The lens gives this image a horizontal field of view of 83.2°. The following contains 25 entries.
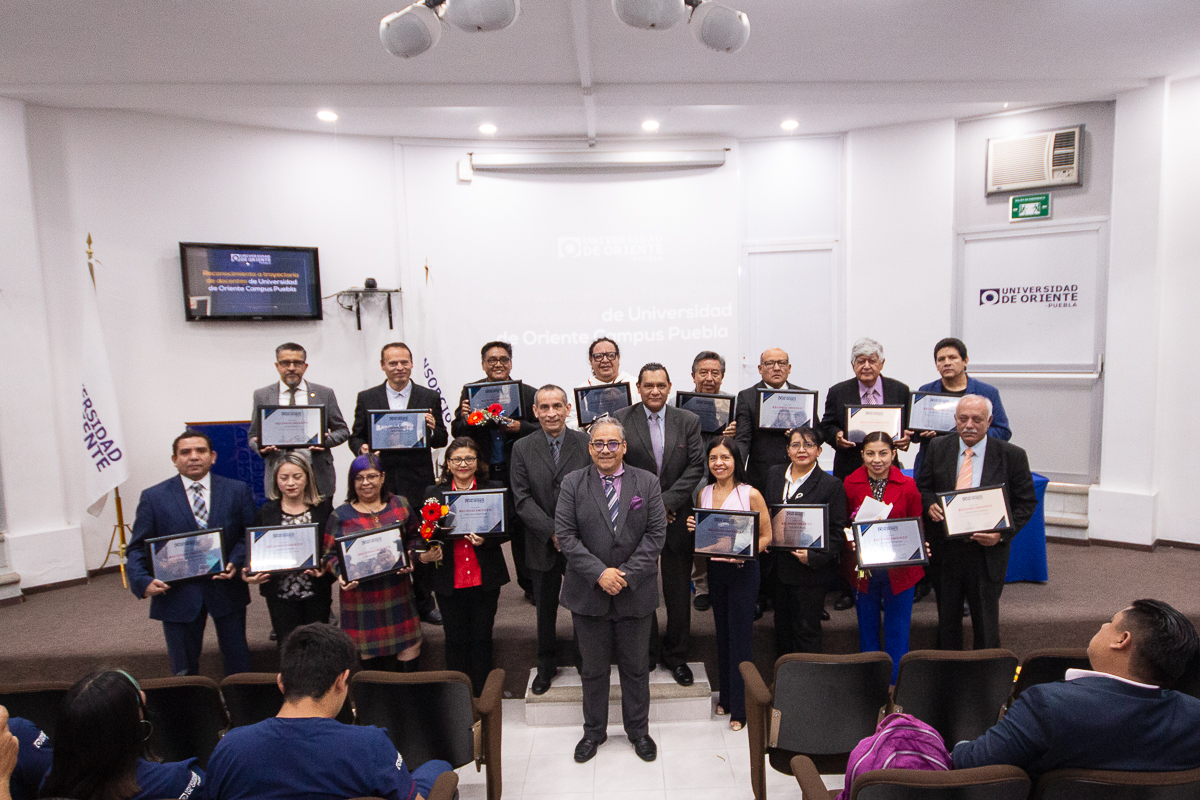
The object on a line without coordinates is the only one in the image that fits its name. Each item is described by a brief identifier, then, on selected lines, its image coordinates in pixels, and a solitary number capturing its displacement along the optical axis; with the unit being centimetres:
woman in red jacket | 353
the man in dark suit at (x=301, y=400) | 415
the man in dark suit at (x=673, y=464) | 373
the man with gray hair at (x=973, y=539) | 354
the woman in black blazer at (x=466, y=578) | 347
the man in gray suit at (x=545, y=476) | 364
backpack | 191
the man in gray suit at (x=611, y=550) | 321
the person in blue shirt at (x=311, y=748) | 175
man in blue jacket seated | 174
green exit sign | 603
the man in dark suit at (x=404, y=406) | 421
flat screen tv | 594
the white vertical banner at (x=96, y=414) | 514
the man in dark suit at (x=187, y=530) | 338
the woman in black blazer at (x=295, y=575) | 345
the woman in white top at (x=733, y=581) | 350
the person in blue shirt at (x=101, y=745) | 174
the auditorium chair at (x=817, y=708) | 259
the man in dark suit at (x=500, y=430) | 410
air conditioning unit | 588
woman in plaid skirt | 342
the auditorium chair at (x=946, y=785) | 174
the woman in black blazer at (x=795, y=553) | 350
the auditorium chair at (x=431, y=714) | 261
